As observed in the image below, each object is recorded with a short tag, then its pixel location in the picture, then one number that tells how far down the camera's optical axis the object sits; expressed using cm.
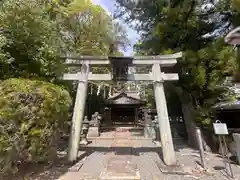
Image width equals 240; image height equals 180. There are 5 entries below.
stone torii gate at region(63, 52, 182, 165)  720
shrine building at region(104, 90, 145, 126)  2411
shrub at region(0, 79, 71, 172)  413
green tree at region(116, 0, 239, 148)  884
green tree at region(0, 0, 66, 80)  591
